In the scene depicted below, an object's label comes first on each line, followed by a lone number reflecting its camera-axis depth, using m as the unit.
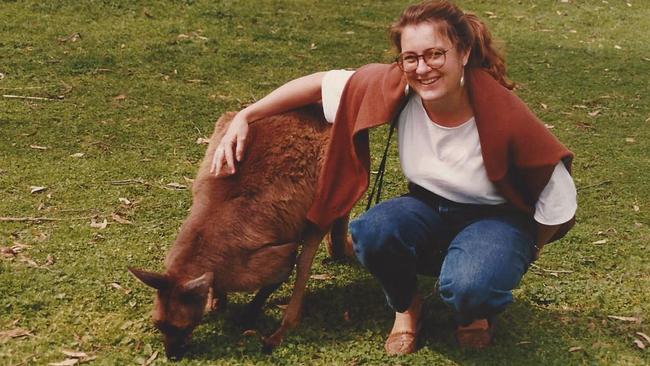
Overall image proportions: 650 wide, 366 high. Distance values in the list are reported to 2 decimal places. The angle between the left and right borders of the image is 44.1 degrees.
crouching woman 3.28
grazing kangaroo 3.67
